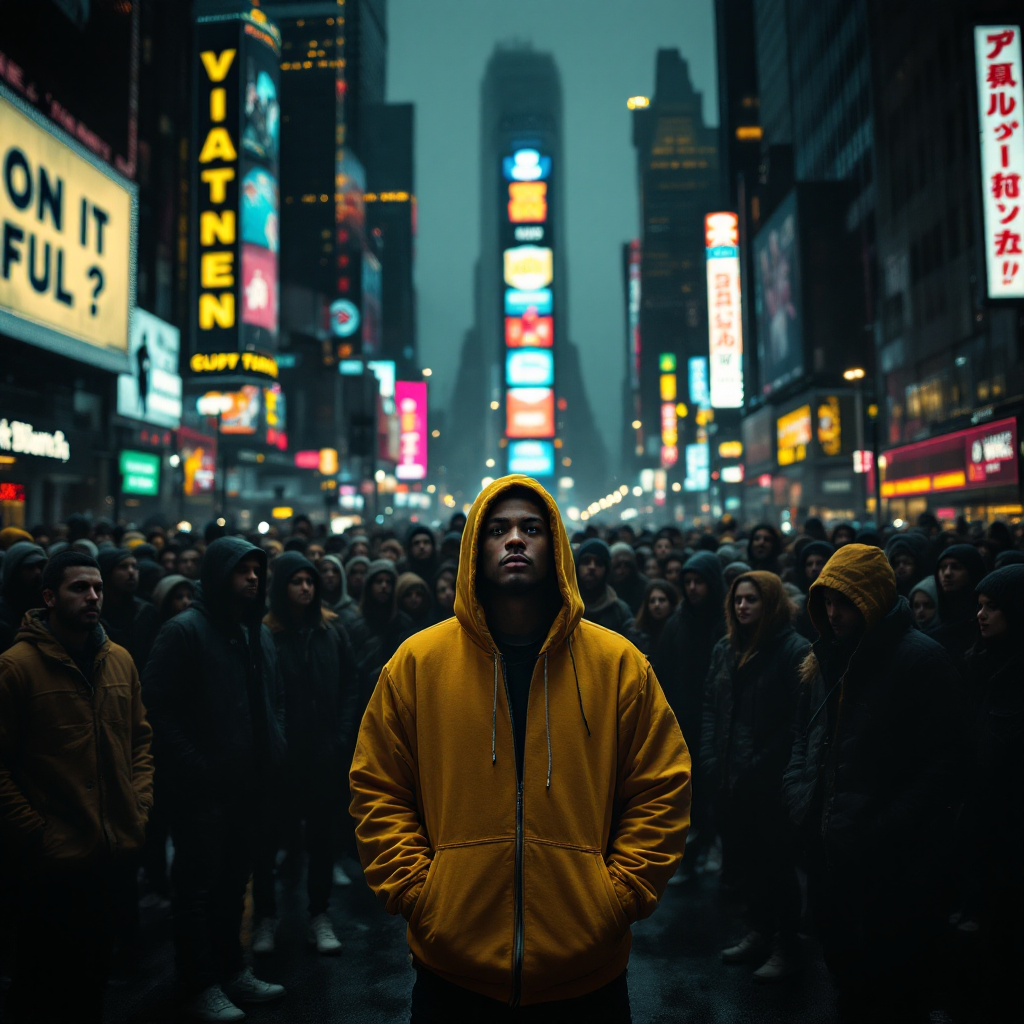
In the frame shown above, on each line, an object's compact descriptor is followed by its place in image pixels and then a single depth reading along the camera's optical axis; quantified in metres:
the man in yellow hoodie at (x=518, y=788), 2.58
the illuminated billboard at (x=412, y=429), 94.62
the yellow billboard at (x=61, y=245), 17.97
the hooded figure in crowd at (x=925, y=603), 7.48
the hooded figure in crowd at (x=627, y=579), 10.62
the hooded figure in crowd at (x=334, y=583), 9.11
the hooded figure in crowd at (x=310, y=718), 5.98
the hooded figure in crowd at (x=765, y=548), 10.84
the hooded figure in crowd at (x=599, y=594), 7.90
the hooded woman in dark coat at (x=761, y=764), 5.38
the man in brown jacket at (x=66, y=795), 3.91
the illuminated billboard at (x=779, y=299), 57.88
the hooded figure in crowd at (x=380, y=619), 7.47
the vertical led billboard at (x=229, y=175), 37.53
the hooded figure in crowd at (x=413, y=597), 7.84
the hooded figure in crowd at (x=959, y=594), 6.42
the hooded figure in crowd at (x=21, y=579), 6.25
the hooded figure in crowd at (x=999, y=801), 4.41
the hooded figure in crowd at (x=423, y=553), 10.80
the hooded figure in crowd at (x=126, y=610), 7.13
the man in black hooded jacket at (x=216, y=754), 4.82
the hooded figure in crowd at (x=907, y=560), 8.91
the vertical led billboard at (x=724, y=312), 67.25
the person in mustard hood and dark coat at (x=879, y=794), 3.86
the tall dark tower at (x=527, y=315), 64.06
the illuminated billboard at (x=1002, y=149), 17.02
